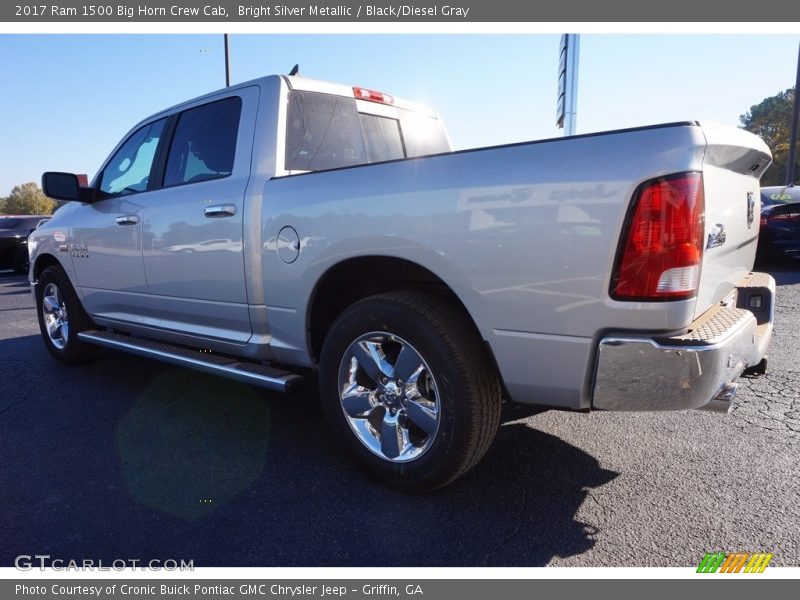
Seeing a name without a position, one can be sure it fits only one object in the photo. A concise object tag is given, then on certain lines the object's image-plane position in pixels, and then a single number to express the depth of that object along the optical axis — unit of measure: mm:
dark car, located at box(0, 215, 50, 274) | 13898
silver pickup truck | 1938
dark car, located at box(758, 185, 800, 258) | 9156
